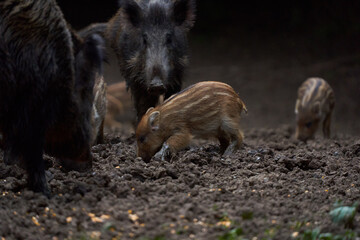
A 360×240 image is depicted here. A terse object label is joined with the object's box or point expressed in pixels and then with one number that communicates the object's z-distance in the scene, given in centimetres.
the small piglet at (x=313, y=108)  1767
